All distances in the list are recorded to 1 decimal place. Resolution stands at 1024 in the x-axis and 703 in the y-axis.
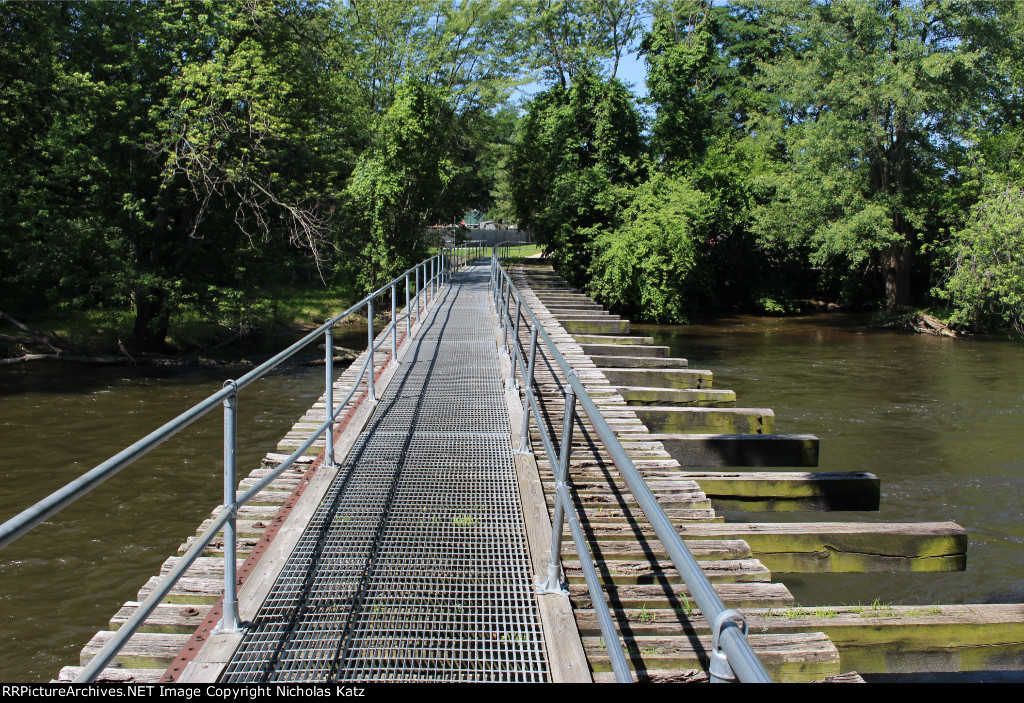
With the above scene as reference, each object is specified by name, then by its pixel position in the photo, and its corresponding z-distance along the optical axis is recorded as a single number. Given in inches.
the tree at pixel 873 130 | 994.7
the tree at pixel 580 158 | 1090.1
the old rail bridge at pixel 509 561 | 128.4
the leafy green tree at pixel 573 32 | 1157.1
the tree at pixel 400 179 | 953.5
